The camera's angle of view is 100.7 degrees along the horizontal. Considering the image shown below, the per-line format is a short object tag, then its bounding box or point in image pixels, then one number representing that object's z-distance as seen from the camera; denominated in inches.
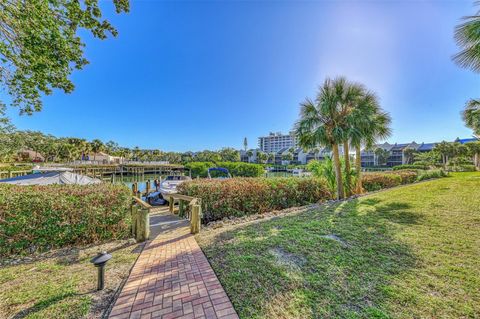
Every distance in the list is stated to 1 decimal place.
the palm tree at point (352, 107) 345.4
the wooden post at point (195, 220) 206.1
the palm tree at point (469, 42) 172.9
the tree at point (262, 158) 3132.4
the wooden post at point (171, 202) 325.0
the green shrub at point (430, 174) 647.5
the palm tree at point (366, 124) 345.1
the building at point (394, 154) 2236.7
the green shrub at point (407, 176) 599.7
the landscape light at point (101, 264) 102.5
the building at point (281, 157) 3166.8
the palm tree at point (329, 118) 358.9
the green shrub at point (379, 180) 489.8
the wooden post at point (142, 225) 186.7
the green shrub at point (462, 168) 1028.2
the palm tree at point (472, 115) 360.5
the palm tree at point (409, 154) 2100.1
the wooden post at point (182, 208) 285.1
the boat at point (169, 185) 414.0
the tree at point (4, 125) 336.7
